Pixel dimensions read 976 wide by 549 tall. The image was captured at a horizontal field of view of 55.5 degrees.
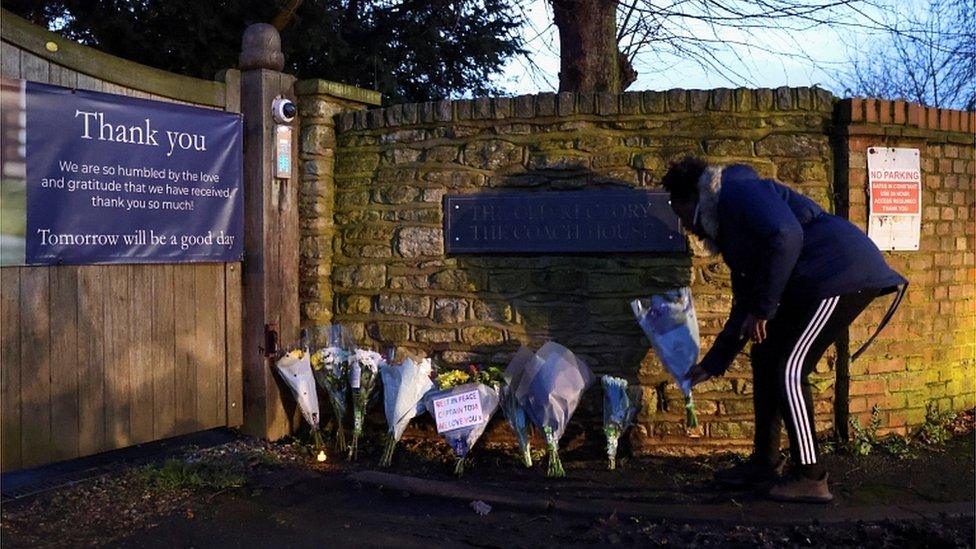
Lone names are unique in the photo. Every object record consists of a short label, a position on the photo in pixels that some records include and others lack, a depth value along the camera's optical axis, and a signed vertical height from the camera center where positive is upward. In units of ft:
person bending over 13.79 -0.30
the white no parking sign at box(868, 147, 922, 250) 17.92 +1.22
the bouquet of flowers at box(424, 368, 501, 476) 16.78 -2.73
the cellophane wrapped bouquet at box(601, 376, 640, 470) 16.98 -2.74
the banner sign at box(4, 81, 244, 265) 15.29 +1.51
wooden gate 15.24 -1.33
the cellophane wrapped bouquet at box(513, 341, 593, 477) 16.62 -2.35
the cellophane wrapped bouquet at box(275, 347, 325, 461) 18.31 -2.34
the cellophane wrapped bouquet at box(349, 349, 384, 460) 17.93 -2.28
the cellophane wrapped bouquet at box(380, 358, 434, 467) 17.40 -2.48
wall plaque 17.67 +0.77
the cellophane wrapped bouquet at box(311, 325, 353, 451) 18.22 -2.24
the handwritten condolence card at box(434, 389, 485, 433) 16.76 -2.70
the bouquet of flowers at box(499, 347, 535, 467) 17.15 -2.72
